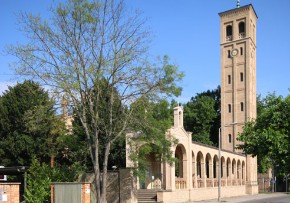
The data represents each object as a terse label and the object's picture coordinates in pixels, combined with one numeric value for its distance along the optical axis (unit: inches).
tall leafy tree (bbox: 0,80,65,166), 1562.5
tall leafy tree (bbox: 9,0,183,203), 1005.8
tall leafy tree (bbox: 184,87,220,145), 3024.1
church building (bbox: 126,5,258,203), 1503.4
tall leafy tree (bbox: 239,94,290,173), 567.2
